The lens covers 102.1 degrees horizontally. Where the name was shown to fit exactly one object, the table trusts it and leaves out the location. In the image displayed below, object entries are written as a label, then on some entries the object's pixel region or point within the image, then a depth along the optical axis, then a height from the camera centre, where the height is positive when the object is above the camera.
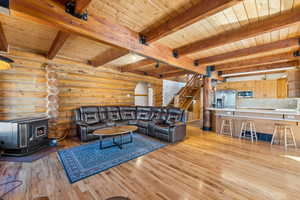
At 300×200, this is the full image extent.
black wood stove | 2.77 -0.89
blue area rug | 2.24 -1.32
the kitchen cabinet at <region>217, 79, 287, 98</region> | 5.80 +0.66
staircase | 6.96 +0.39
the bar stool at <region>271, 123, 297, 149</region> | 3.37 -0.92
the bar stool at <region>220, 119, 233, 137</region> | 4.60 -1.05
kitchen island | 3.49 -0.61
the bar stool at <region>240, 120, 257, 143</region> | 4.03 -1.01
